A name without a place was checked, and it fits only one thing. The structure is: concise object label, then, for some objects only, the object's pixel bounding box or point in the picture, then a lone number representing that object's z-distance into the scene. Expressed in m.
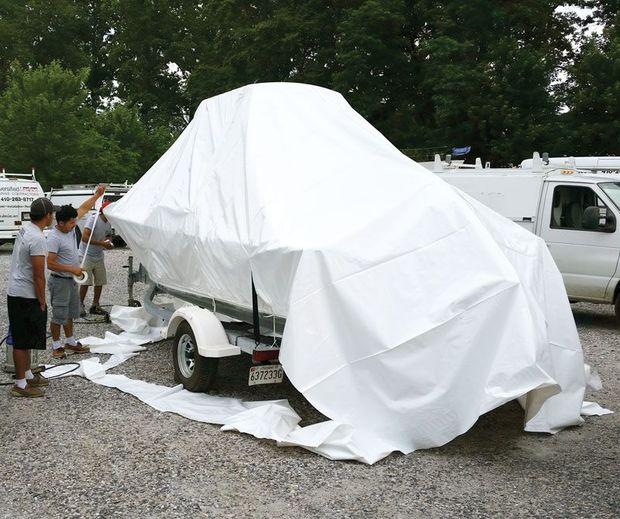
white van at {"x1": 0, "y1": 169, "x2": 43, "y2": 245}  20.80
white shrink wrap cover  5.20
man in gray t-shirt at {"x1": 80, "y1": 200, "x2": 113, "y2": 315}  10.77
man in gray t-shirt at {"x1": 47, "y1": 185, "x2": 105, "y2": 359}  8.31
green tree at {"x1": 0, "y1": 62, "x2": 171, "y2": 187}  30.38
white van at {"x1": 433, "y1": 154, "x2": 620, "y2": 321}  10.56
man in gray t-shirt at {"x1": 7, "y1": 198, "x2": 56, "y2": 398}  6.67
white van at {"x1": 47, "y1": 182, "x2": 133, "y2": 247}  23.78
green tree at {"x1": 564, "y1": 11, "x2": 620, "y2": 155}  21.61
